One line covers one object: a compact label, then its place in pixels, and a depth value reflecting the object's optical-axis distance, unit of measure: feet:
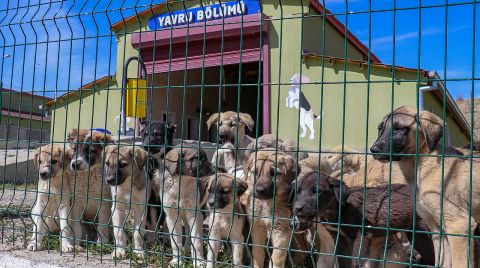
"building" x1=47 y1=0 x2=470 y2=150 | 31.71
